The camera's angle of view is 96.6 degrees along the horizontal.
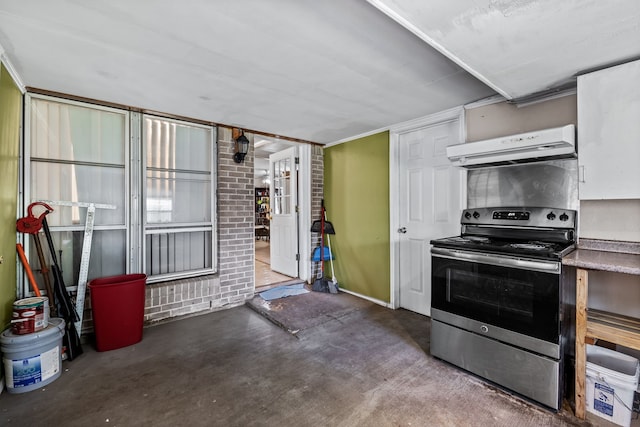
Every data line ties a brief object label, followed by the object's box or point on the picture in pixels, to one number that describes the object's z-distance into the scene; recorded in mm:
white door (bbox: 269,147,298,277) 4602
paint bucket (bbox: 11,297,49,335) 1993
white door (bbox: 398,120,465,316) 3020
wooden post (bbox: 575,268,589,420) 1684
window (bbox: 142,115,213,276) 3143
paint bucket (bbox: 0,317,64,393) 1939
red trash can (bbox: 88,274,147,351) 2486
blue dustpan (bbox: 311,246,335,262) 4328
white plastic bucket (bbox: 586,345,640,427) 1608
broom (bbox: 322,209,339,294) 4127
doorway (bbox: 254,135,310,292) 4457
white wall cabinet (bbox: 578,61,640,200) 1721
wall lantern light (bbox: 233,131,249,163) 3523
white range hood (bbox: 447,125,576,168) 1911
